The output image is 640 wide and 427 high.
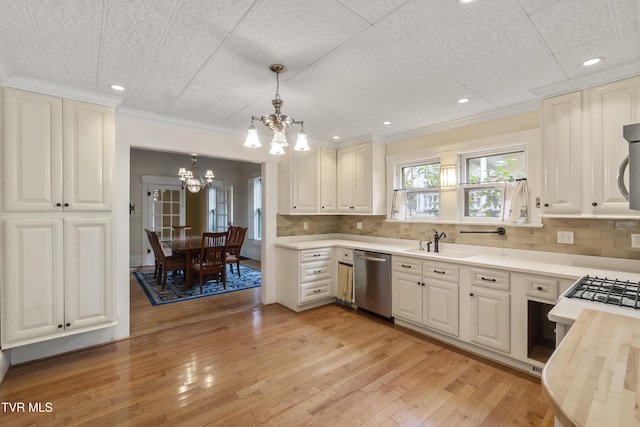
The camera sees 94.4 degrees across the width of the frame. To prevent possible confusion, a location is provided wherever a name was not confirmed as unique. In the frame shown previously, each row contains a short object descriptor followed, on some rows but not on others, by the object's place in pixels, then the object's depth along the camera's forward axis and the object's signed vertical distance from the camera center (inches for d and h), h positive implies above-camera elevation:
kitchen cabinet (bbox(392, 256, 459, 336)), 113.0 -32.9
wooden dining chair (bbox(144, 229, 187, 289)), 190.7 -30.7
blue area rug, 176.1 -48.7
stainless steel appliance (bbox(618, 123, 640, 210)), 46.0 +8.0
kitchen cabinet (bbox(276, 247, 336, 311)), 151.5 -34.5
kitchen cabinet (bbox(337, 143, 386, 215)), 160.6 +18.6
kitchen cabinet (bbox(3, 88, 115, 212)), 91.0 +20.0
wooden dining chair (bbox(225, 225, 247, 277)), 209.0 -22.2
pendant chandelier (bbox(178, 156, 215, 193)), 238.7 +28.9
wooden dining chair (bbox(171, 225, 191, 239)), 257.6 -15.3
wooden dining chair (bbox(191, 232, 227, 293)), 185.0 -27.6
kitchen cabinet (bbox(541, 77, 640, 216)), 83.7 +19.7
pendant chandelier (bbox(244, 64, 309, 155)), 82.2 +24.1
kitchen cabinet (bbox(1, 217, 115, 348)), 91.7 -21.4
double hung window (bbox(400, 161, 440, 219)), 148.6 +12.6
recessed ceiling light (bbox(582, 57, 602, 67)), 79.2 +40.9
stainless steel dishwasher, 135.9 -32.7
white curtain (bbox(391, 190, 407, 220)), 158.2 +4.2
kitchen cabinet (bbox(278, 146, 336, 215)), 163.6 +18.1
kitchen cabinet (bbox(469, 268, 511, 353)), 98.3 -33.2
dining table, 186.0 -22.4
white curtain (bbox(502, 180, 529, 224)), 113.4 +3.8
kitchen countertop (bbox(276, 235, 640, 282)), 89.7 -17.5
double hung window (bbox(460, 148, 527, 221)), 121.3 +14.6
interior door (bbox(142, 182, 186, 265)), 268.1 +3.5
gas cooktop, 59.9 -17.9
